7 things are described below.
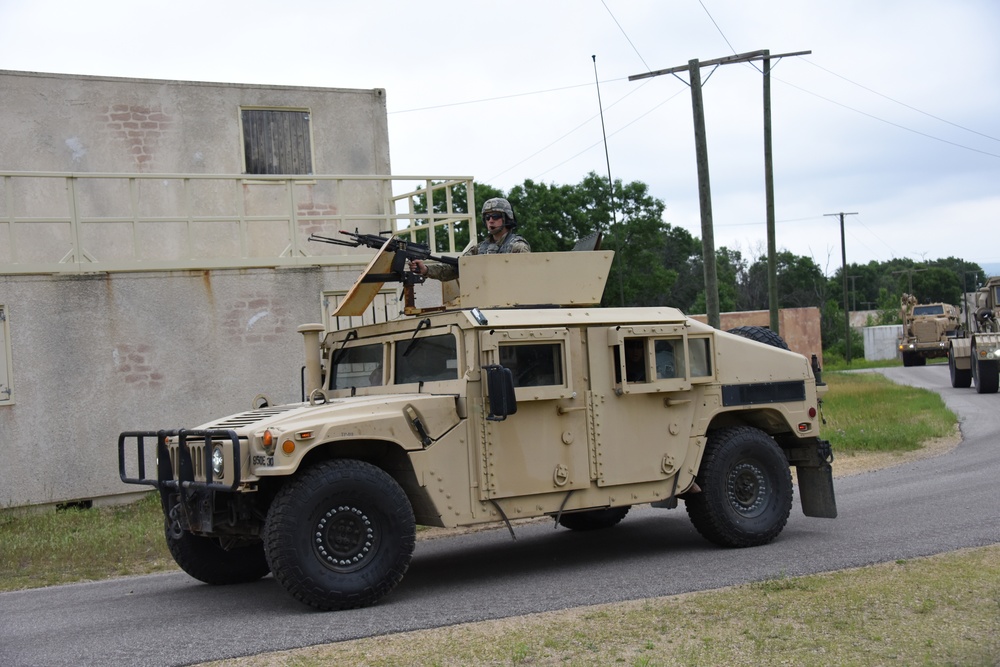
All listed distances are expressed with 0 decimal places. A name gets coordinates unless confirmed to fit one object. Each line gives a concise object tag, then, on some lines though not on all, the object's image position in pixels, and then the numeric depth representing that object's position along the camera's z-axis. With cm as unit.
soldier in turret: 920
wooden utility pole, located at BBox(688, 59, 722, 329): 1706
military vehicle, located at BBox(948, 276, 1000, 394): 2453
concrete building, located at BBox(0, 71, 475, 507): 1286
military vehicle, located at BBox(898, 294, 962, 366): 4291
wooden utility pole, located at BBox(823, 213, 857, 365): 4888
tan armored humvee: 727
